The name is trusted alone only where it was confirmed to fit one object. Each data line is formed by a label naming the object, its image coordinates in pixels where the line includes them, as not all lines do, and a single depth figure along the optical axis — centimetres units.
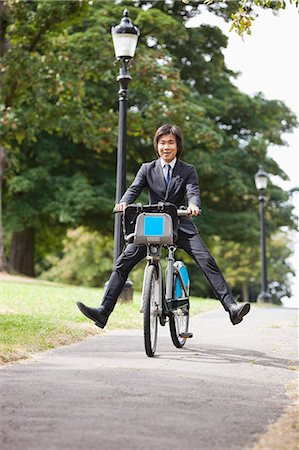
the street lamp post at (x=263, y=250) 4414
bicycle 1239
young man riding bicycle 1311
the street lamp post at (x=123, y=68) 2330
